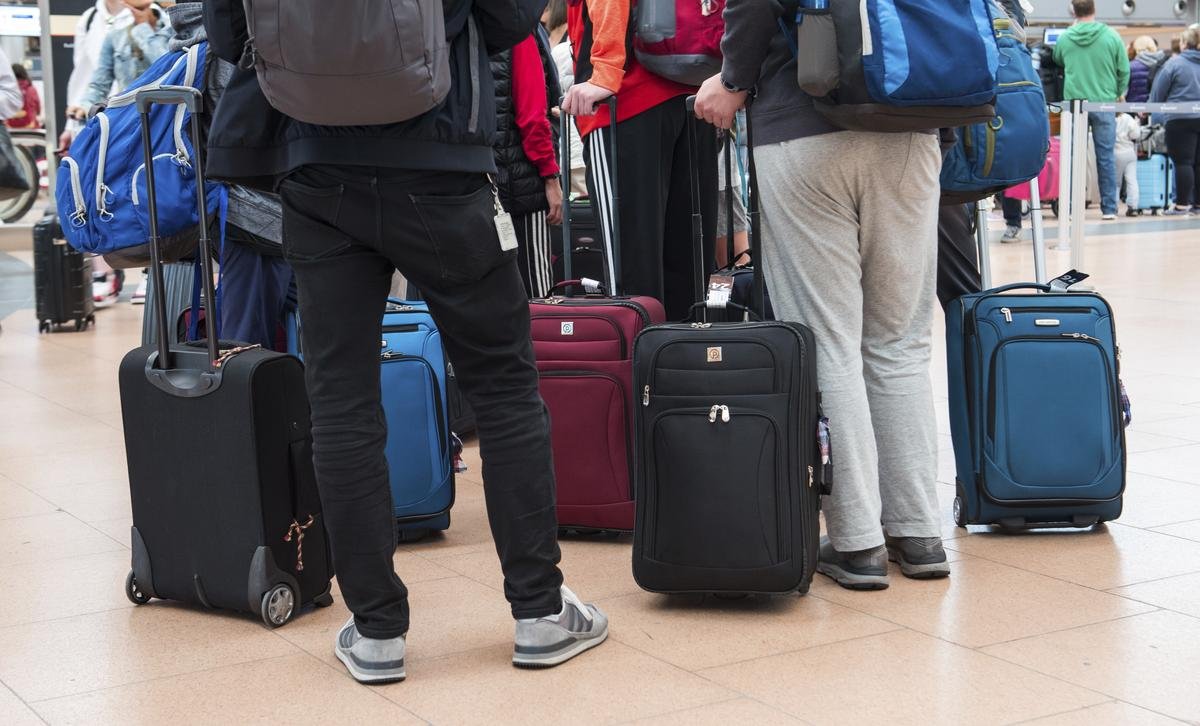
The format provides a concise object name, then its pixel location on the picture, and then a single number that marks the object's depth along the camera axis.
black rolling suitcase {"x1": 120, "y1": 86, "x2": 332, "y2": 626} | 2.62
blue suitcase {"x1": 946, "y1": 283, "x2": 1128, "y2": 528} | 3.12
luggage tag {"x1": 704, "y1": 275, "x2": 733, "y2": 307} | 2.81
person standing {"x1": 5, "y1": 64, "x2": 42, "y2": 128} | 16.55
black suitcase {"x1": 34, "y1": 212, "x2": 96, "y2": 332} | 6.99
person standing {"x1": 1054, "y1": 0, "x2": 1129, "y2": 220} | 12.20
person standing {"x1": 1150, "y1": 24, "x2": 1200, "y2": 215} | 13.31
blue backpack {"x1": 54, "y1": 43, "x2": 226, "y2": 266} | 2.99
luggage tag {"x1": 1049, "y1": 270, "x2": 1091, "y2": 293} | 3.29
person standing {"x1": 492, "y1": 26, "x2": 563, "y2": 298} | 3.77
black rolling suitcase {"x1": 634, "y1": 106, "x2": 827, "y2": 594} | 2.61
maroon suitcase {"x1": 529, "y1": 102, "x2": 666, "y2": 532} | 3.15
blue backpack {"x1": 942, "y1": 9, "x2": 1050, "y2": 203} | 3.02
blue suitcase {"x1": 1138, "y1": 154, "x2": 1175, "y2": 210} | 14.78
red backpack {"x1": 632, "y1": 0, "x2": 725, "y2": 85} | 3.27
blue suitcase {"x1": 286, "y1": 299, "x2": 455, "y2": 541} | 3.21
